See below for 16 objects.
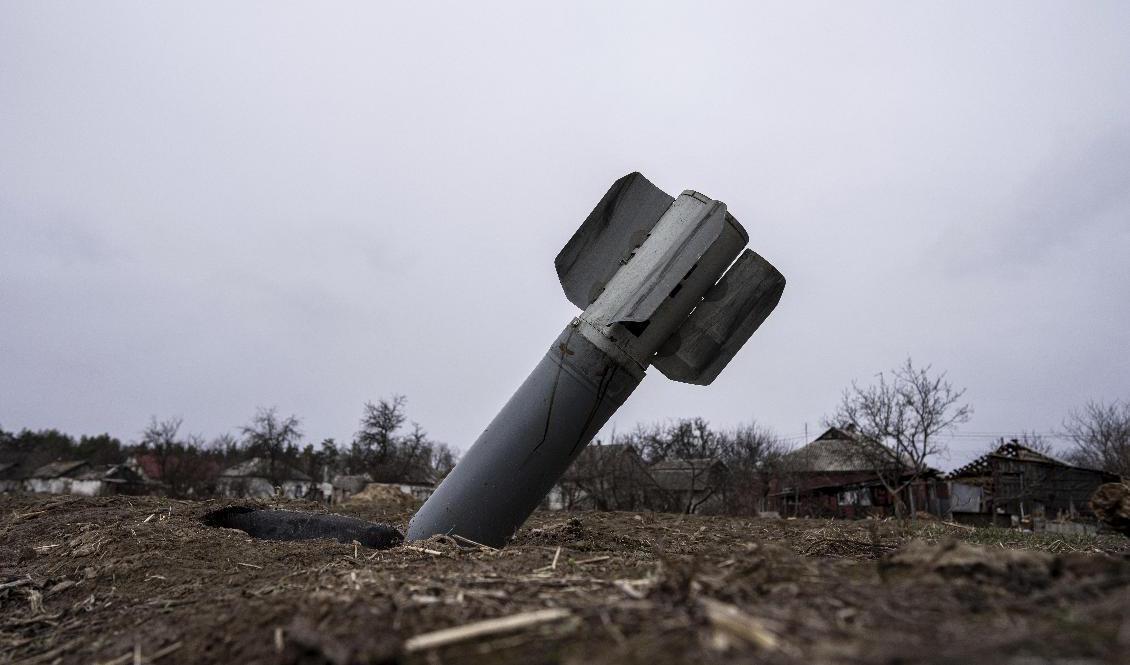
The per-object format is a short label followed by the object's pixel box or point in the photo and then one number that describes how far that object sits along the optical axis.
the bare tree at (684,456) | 28.41
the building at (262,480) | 35.22
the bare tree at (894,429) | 25.66
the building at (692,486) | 25.80
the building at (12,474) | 48.58
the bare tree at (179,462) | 32.34
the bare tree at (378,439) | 45.22
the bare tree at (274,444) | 43.66
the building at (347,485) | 33.17
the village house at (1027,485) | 29.27
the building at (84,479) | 40.09
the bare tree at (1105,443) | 34.41
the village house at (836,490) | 33.44
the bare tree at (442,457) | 51.56
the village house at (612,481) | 25.83
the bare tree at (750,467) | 28.08
